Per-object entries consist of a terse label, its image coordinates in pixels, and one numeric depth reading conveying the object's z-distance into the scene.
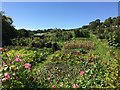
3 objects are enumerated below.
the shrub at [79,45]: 6.58
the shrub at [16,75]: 1.98
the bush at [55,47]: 6.35
